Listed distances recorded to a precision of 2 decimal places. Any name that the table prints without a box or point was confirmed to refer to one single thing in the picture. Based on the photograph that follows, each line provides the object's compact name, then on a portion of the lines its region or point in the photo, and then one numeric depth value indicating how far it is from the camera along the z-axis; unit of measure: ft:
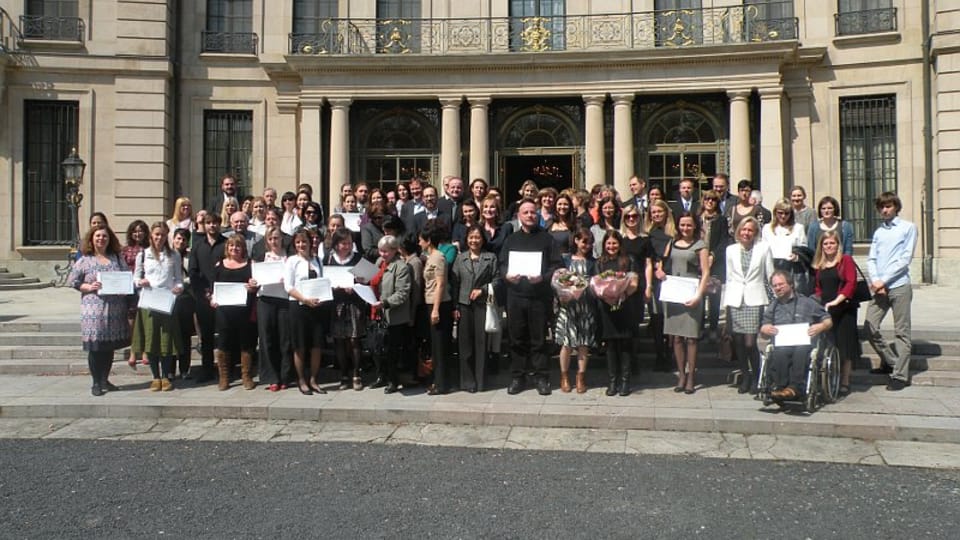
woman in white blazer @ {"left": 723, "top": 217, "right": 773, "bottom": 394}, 27.63
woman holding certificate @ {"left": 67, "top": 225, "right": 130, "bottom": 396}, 29.25
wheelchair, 25.07
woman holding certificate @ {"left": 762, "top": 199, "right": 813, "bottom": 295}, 29.76
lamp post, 63.82
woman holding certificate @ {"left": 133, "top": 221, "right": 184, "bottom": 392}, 29.60
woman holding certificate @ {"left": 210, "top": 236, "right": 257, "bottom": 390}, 29.43
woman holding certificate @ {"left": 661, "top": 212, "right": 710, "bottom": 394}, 28.17
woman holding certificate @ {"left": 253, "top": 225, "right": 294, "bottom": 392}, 29.35
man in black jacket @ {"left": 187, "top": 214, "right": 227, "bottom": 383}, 30.91
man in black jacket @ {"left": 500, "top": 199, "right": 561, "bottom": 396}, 28.53
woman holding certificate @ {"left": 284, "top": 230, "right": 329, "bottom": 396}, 28.81
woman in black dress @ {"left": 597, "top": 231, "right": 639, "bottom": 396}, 28.09
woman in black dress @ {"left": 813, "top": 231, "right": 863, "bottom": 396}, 27.14
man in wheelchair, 25.04
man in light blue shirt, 28.50
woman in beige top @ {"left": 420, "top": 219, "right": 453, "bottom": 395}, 28.55
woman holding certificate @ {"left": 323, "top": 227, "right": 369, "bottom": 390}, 29.40
